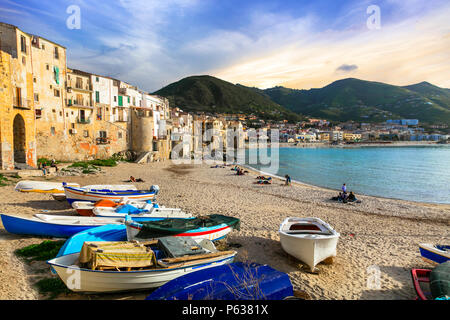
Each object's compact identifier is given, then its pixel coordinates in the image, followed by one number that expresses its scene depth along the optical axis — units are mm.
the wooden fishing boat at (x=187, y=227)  8180
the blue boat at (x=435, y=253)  7777
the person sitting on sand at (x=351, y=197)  19473
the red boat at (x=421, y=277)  6005
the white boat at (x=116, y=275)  5574
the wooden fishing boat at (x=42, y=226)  9018
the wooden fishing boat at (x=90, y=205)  11844
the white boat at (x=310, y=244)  7641
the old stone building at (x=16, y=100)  19438
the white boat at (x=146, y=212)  10805
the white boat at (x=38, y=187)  15547
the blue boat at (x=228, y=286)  4496
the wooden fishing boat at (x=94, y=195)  13305
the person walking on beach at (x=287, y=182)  26531
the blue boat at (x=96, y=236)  6891
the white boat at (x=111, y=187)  15508
